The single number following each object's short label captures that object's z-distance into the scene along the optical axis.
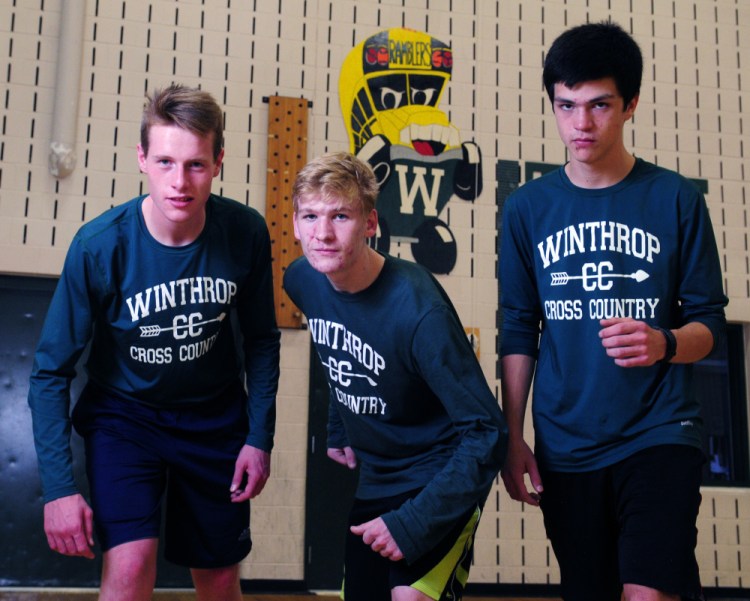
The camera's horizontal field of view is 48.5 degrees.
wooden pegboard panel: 5.16
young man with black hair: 1.87
